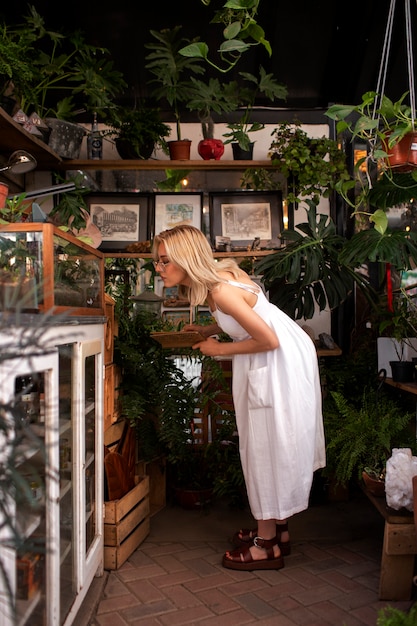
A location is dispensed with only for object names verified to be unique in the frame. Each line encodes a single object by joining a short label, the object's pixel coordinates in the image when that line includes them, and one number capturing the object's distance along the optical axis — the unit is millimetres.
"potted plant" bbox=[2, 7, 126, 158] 3883
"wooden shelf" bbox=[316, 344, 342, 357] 4422
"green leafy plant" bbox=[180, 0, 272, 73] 2818
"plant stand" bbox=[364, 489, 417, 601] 2752
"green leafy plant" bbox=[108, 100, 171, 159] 4477
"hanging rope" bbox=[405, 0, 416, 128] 2878
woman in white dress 3027
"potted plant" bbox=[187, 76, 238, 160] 4281
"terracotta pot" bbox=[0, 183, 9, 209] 2484
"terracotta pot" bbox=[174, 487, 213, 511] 4113
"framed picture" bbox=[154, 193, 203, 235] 4645
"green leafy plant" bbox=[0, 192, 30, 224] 2455
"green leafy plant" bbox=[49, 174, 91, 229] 4039
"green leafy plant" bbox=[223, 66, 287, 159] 4379
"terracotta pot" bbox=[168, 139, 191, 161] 4570
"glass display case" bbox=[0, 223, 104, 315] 2098
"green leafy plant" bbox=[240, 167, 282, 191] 4679
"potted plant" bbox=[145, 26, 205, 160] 4301
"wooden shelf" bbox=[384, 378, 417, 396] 3357
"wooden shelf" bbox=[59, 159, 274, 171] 4484
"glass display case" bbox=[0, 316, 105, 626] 1777
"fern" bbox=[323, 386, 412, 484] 3258
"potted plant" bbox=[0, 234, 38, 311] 2068
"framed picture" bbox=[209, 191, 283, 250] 4602
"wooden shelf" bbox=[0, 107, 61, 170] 3391
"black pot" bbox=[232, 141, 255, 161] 4633
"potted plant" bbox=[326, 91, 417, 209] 2801
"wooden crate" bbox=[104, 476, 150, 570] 3162
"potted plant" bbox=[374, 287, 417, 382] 3643
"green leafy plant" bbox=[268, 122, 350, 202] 4367
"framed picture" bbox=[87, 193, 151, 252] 4609
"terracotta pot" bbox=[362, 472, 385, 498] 3084
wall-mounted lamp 2922
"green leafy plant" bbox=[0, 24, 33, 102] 3328
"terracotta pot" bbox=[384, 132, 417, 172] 2857
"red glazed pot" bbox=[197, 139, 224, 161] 4559
